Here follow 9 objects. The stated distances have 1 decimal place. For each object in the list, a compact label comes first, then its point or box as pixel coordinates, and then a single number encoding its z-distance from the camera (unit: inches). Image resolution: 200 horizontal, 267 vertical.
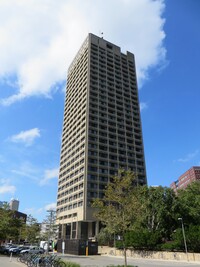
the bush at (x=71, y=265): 740.6
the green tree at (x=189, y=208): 1876.2
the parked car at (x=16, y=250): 2087.8
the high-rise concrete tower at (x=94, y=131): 3405.5
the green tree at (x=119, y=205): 832.9
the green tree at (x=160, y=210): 1865.2
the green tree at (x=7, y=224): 1781.3
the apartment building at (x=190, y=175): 7034.5
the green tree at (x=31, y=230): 2458.2
